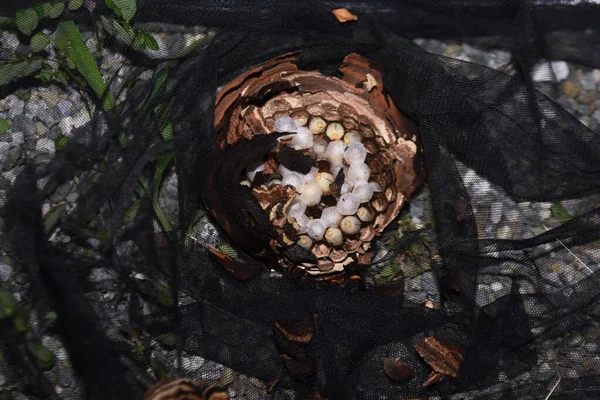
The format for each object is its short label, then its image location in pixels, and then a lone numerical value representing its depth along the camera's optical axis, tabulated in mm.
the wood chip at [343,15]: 769
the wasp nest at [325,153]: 749
